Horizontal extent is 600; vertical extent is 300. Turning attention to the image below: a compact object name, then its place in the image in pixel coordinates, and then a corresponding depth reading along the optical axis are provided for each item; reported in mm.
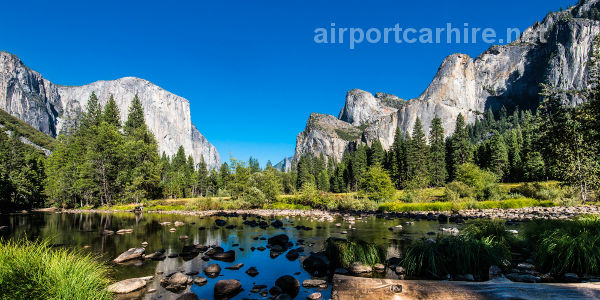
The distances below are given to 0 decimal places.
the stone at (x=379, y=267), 10958
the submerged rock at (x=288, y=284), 9578
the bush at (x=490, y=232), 11508
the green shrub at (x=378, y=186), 49147
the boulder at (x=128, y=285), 9373
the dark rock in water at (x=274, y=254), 14739
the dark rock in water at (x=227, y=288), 9430
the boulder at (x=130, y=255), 13681
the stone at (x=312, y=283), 10031
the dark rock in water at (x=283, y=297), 8805
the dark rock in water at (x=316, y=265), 11766
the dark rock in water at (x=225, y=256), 14414
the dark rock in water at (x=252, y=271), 11884
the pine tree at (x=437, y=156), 80438
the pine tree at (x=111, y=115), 66719
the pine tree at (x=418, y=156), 78812
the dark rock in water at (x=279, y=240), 17438
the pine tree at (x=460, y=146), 78750
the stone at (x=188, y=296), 8688
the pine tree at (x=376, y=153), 96738
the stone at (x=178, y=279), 10248
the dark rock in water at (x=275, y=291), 9438
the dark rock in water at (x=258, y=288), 9891
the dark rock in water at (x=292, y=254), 14288
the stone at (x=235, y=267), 12594
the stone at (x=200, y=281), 10583
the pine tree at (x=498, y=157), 72938
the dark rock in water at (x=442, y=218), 26328
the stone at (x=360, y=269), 10867
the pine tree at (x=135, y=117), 68125
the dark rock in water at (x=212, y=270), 11719
